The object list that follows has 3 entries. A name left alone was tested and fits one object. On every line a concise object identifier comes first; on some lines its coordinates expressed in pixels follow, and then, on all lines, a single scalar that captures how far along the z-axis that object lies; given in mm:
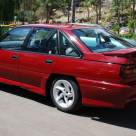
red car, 3525
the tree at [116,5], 60719
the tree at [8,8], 35462
